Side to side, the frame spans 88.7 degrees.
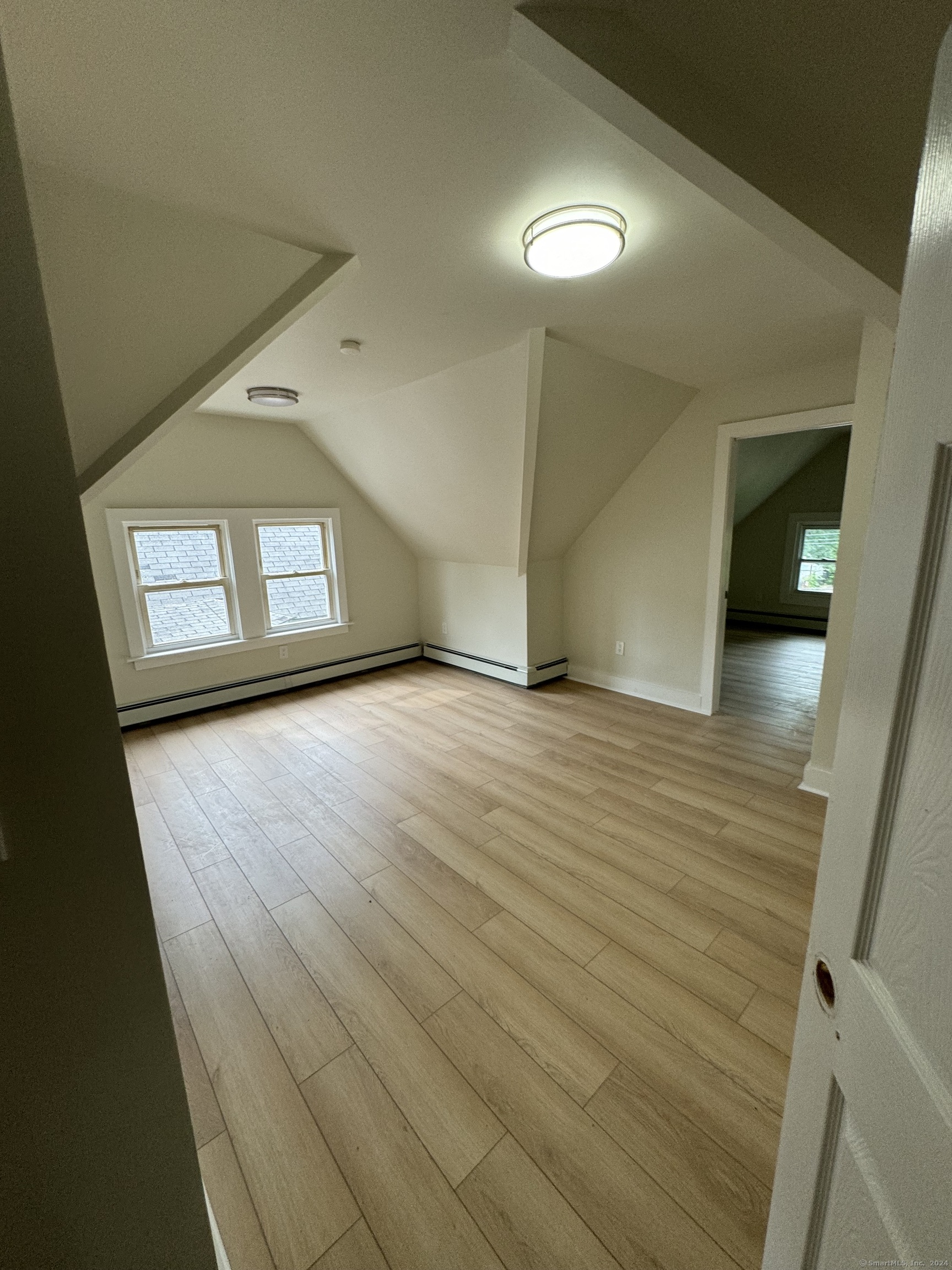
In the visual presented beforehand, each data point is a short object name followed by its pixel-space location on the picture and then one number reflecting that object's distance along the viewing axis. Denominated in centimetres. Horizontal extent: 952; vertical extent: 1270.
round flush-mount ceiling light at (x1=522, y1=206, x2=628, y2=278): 150
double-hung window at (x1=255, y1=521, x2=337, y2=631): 438
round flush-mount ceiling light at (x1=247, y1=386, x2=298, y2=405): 320
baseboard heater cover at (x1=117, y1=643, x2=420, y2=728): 385
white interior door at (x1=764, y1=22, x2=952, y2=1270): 45
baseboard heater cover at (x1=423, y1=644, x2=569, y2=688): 449
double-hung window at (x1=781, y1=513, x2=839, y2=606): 621
